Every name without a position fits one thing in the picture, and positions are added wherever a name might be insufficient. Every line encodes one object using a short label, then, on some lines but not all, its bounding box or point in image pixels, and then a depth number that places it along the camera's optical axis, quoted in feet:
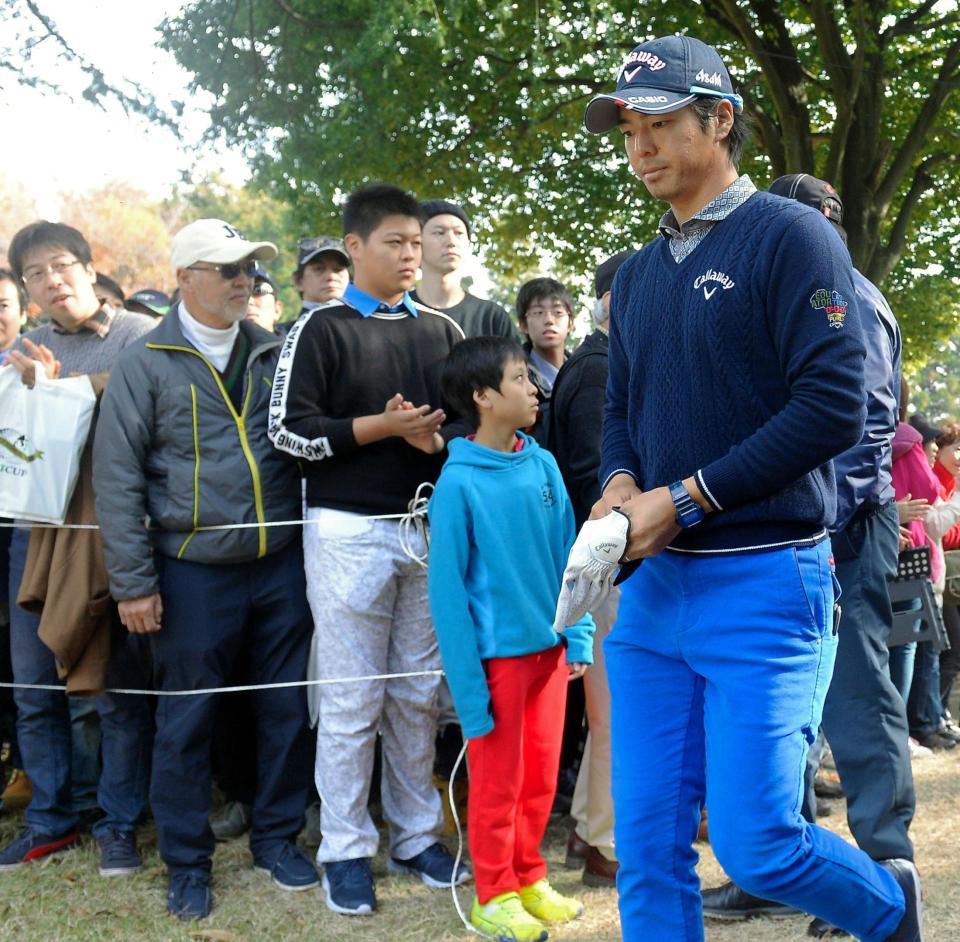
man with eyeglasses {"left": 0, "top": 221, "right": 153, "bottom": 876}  15.34
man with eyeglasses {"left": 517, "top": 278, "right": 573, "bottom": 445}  18.43
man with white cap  14.47
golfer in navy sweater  8.32
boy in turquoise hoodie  13.14
